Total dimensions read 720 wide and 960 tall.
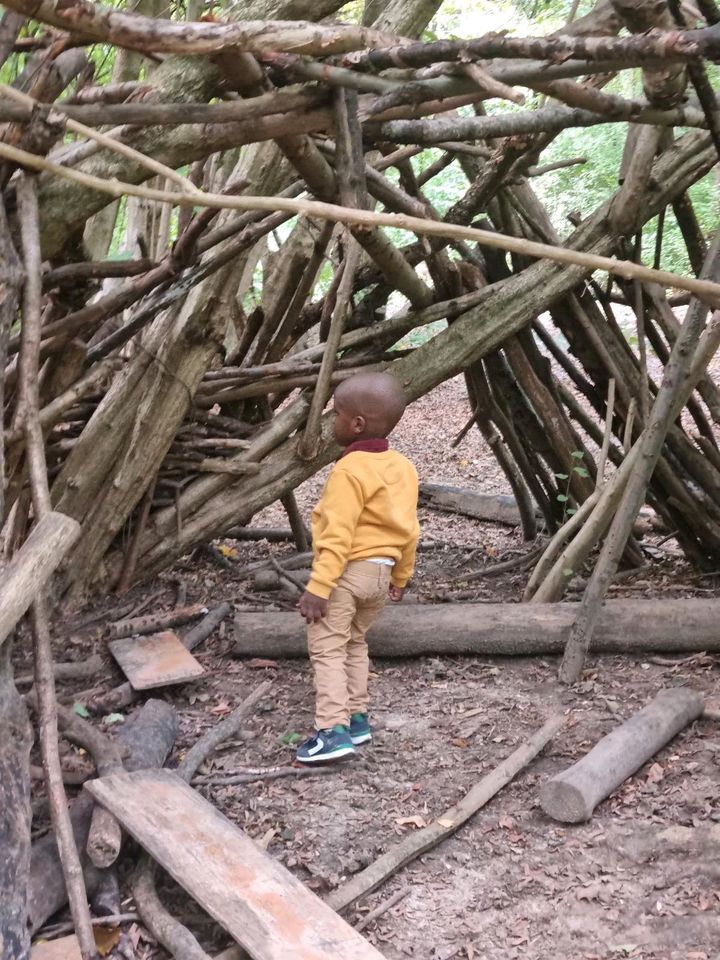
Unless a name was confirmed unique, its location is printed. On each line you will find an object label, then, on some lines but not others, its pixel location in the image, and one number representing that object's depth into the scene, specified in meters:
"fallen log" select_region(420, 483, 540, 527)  6.27
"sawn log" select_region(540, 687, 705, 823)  2.81
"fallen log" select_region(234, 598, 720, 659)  3.86
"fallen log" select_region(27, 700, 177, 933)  2.31
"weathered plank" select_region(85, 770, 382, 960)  2.12
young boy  3.19
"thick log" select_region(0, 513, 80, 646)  2.04
